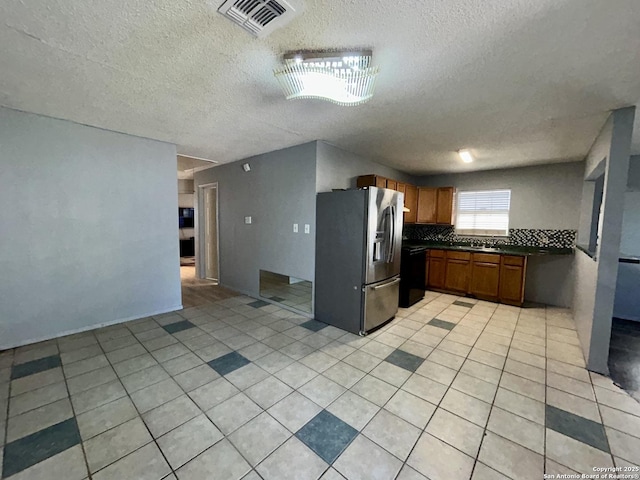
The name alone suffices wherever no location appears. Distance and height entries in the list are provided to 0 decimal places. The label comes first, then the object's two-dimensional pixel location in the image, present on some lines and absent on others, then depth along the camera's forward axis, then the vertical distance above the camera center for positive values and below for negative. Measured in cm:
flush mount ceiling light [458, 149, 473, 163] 370 +104
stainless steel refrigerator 304 -44
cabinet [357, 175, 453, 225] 506 +39
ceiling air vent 126 +107
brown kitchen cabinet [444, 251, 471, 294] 461 -89
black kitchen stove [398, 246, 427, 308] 406 -85
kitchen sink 440 -45
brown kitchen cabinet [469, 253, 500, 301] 430 -90
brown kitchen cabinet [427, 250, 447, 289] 488 -87
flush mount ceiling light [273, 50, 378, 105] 163 +100
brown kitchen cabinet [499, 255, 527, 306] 407 -88
